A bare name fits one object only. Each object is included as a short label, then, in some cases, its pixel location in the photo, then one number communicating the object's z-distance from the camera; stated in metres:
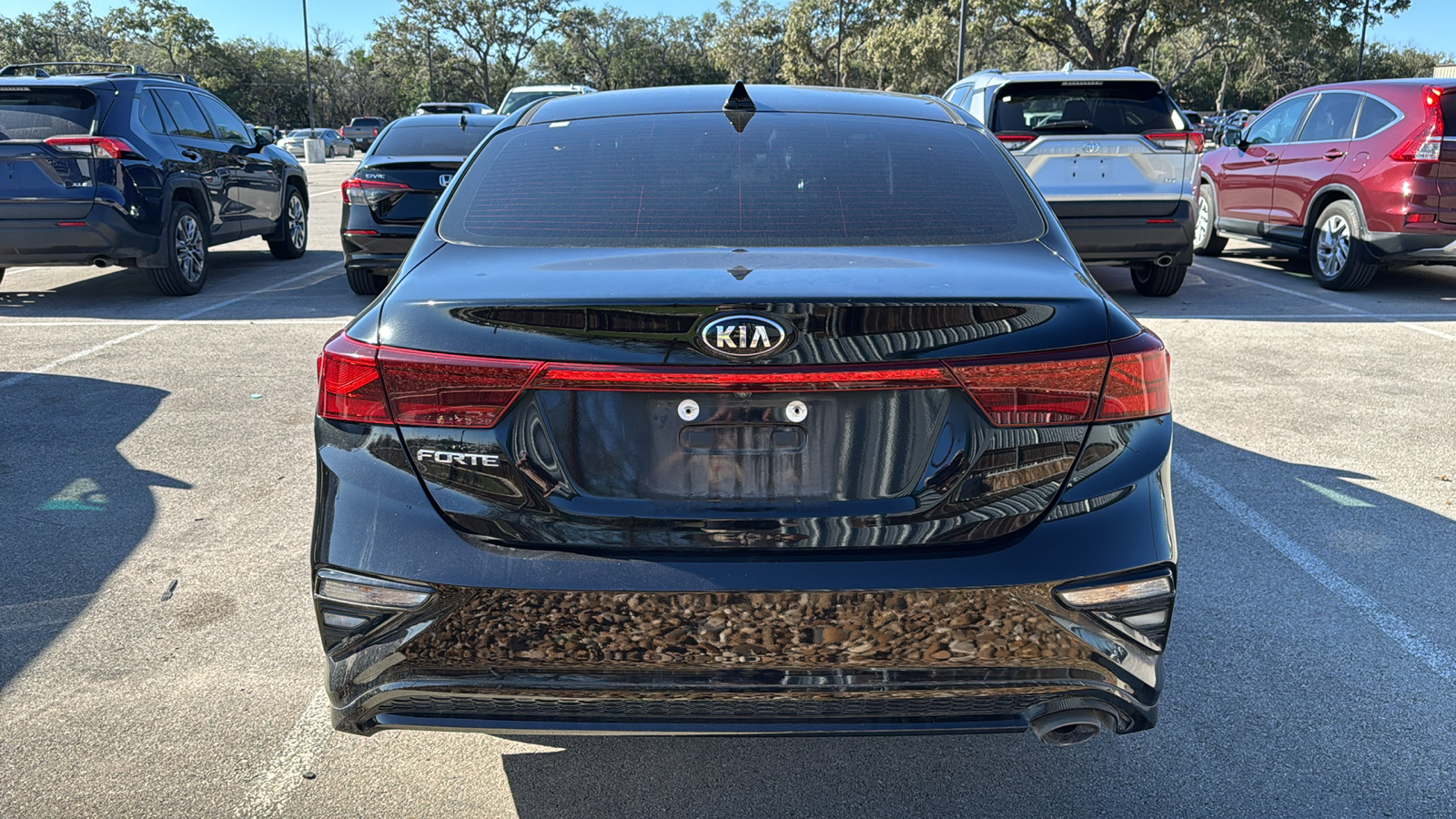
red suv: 9.44
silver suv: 9.08
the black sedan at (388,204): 9.49
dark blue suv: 9.04
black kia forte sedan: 2.15
